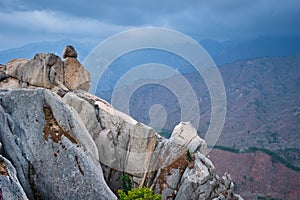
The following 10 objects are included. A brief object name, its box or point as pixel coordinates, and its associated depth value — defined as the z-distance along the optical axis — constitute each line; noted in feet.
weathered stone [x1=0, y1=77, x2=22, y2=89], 162.71
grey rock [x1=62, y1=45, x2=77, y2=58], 170.56
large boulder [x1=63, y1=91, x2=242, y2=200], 138.10
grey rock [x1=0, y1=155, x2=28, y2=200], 70.28
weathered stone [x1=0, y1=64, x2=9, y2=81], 167.84
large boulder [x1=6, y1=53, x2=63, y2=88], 161.68
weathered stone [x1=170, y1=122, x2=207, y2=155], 153.22
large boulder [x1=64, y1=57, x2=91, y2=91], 167.53
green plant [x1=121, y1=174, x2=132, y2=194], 133.44
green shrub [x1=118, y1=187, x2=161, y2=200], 109.09
